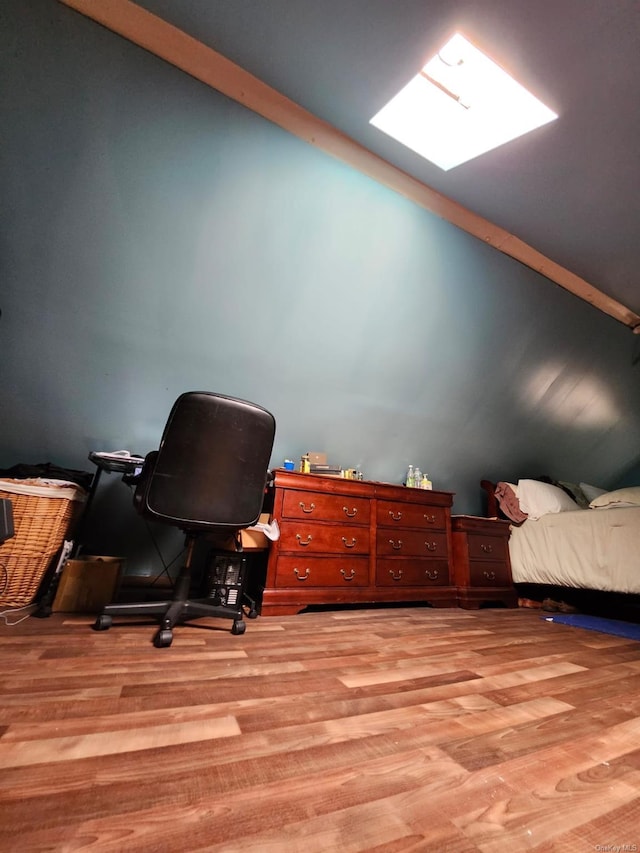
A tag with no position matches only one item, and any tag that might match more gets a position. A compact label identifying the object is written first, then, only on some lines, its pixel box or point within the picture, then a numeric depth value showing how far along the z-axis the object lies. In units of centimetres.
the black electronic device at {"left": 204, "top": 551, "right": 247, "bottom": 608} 197
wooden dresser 214
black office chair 147
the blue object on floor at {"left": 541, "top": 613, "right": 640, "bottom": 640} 213
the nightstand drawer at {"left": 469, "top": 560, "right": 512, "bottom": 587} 283
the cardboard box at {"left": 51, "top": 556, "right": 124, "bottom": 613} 171
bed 252
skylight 167
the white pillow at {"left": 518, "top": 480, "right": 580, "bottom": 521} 327
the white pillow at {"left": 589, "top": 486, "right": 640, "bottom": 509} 293
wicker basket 166
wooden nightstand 279
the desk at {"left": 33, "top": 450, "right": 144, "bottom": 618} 160
